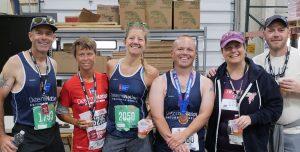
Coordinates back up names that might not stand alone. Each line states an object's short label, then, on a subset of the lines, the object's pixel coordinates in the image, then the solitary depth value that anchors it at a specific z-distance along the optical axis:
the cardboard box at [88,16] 4.47
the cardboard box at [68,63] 4.30
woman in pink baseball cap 2.42
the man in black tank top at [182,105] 2.47
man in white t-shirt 2.58
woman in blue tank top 2.59
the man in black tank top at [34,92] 2.46
